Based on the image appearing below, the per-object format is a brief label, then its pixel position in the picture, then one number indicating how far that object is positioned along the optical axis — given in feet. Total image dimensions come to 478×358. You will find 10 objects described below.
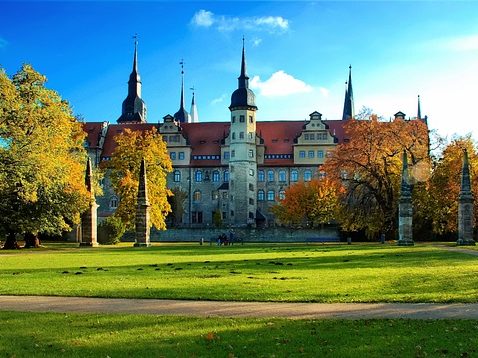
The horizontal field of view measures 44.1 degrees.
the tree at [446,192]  144.97
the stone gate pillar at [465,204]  112.88
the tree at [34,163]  108.88
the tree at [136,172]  160.25
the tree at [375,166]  140.56
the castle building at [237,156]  263.70
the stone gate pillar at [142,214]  126.00
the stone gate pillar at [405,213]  120.67
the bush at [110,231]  153.28
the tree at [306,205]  211.61
